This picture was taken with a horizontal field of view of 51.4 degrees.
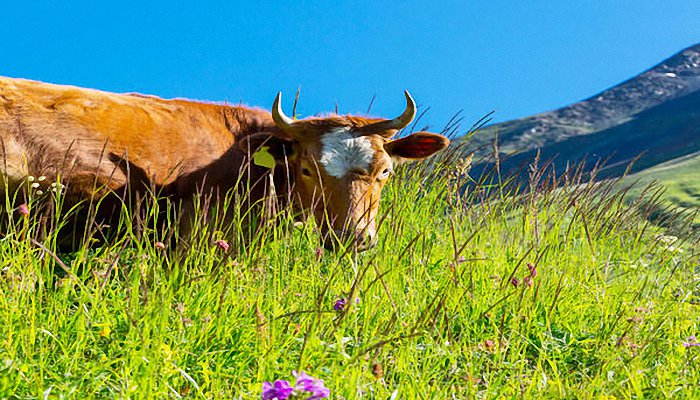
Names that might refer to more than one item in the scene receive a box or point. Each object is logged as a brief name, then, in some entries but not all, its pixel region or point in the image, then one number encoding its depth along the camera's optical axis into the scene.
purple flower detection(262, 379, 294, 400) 2.24
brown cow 6.09
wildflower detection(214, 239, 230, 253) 3.82
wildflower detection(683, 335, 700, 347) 4.58
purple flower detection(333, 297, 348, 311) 3.62
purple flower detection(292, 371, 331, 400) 2.25
